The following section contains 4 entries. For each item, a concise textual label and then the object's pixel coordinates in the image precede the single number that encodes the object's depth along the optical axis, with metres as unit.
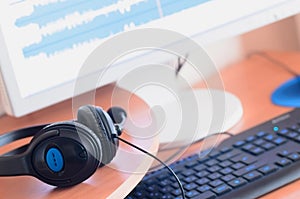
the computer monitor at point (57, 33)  1.14
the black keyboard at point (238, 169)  1.06
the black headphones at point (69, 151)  0.98
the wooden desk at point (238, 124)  1.01
